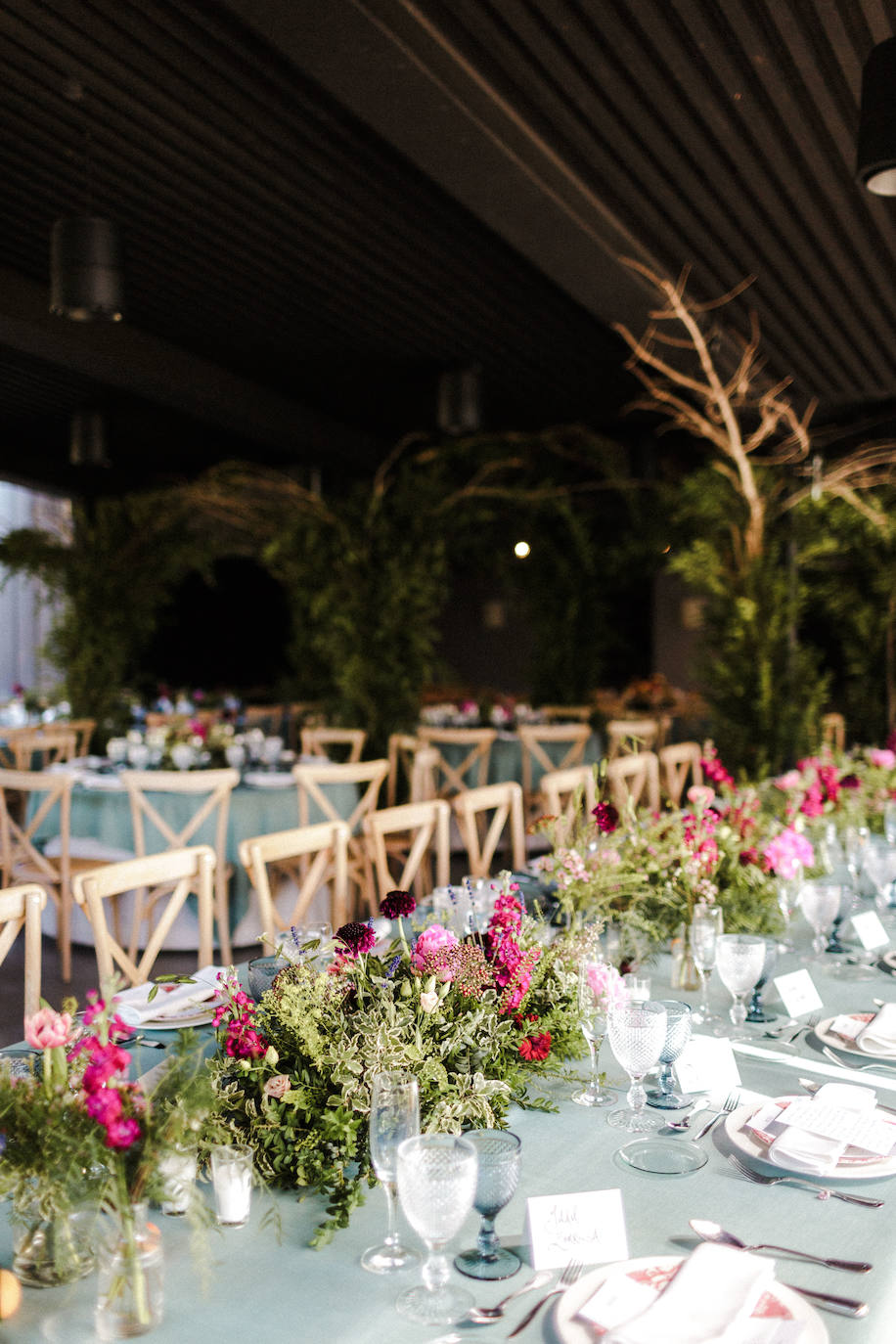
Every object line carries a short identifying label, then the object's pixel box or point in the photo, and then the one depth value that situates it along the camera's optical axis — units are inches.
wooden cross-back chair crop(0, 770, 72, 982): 174.1
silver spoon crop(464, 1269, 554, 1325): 41.2
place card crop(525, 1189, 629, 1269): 45.3
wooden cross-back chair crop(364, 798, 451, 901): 120.3
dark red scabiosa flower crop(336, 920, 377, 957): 56.9
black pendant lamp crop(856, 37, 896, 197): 103.8
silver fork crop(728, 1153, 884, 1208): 50.1
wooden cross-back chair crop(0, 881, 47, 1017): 82.1
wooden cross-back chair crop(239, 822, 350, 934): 98.7
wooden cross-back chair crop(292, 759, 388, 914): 186.2
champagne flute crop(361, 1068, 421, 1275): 45.0
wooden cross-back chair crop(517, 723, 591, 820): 272.2
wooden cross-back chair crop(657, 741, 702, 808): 203.6
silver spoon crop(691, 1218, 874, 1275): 44.4
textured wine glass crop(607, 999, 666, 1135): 55.9
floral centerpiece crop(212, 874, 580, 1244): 50.8
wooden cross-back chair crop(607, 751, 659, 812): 160.3
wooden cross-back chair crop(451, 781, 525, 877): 137.3
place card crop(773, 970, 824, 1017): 76.1
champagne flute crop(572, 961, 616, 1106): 62.3
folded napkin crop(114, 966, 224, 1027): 73.0
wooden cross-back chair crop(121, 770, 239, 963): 175.3
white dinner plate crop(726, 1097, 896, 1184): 51.9
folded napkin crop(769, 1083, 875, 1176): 52.5
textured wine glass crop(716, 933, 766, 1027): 69.7
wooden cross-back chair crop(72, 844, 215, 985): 85.1
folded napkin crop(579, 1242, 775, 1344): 38.1
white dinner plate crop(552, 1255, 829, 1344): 39.3
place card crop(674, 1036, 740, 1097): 63.4
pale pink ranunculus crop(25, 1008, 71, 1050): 46.1
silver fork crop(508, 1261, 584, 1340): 42.9
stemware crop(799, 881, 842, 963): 85.5
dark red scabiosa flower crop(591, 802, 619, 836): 78.4
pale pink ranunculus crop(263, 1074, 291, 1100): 50.3
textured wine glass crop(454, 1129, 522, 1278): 42.4
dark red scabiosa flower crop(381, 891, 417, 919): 60.5
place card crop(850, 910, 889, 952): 93.4
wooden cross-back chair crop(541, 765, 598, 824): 155.7
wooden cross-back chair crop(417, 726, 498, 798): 253.9
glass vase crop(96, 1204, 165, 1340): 39.4
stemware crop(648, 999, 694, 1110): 59.7
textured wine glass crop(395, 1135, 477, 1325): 39.6
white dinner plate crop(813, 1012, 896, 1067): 68.5
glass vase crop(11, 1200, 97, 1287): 42.9
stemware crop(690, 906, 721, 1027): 76.7
